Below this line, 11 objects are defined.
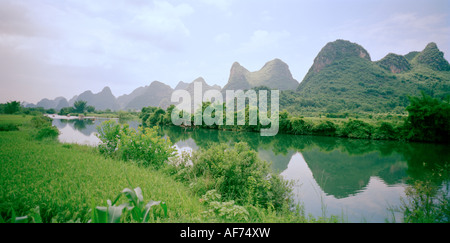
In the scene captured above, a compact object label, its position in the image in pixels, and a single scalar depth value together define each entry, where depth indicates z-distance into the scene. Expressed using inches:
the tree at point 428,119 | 747.4
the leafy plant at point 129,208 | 74.1
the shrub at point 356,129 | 976.1
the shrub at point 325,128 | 1099.3
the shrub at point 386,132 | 901.8
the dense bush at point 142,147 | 293.3
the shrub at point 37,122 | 531.5
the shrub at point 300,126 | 1180.5
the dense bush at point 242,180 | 196.4
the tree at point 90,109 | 3651.1
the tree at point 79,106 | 3472.0
